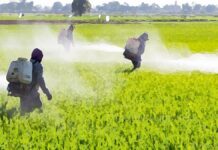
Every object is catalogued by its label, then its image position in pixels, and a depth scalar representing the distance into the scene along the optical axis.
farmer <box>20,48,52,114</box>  10.68
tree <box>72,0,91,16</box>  157.12
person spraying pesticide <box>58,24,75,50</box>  31.44
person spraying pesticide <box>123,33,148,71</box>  21.33
